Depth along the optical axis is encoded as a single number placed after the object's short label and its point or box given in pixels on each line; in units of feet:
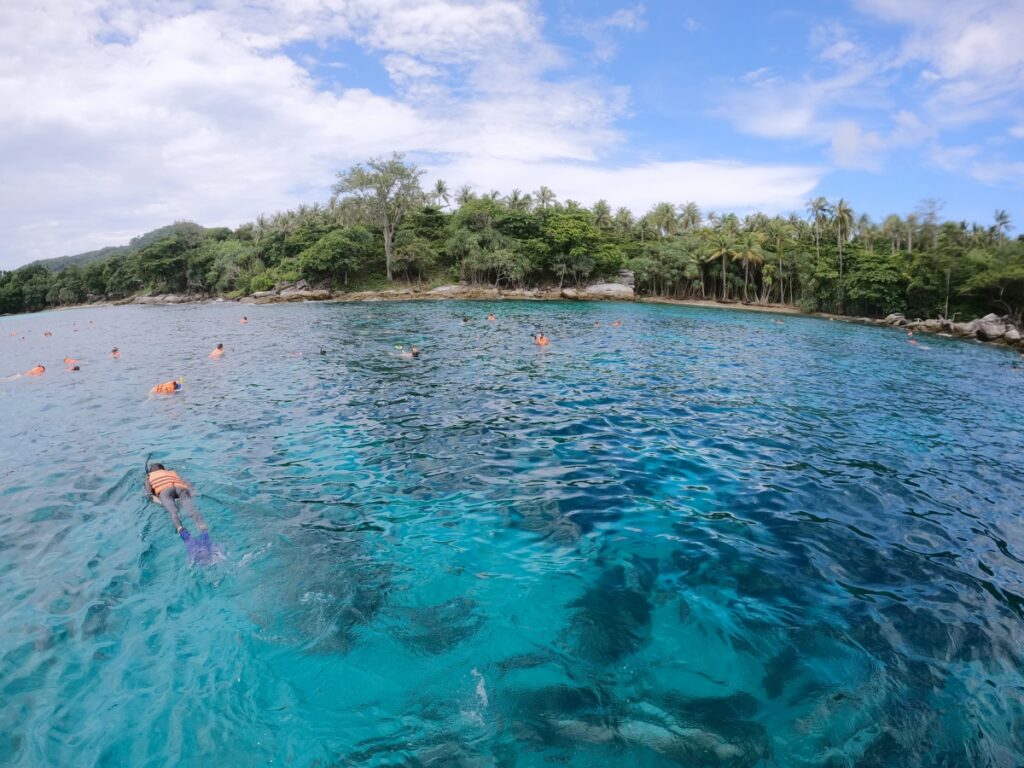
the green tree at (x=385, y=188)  234.79
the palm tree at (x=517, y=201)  271.28
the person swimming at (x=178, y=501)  23.44
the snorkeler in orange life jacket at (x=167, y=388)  53.57
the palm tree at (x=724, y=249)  221.05
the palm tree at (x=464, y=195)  298.97
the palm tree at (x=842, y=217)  203.72
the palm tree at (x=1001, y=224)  221.05
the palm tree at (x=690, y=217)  294.87
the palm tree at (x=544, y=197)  283.18
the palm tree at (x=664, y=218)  294.66
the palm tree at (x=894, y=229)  243.81
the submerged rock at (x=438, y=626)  17.57
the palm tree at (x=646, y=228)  285.23
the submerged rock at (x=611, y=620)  17.51
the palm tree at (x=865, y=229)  250.57
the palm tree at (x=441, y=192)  305.73
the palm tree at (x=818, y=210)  208.64
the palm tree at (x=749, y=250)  214.07
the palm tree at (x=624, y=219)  300.40
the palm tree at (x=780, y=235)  216.33
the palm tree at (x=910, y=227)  226.58
